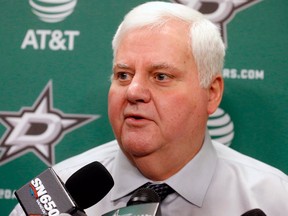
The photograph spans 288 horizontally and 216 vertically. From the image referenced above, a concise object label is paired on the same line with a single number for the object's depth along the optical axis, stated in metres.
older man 2.01
